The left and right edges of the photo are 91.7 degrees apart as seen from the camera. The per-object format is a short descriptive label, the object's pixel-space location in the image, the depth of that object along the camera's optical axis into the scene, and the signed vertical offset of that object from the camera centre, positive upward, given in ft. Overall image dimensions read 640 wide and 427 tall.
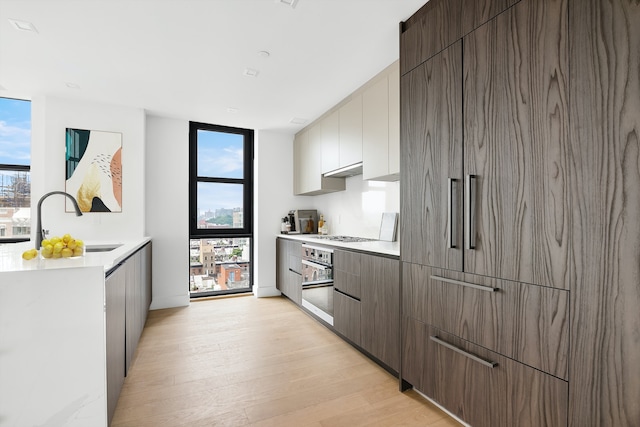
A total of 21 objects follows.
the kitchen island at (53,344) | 4.47 -1.94
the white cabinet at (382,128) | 8.13 +2.43
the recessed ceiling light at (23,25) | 6.69 +4.15
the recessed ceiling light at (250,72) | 8.87 +4.13
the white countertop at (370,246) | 7.32 -0.85
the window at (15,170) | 11.20 +1.62
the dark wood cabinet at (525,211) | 3.46 +0.06
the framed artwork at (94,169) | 11.07 +1.65
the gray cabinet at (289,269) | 12.36 -2.32
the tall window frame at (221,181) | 14.21 +1.59
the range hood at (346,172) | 10.46 +1.61
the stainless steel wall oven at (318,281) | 9.87 -2.27
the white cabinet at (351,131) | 9.86 +2.78
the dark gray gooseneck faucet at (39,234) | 6.03 -0.39
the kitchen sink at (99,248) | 9.34 -1.01
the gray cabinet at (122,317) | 5.24 -2.21
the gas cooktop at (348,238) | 10.72 -0.86
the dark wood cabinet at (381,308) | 6.99 -2.24
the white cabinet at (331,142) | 11.22 +2.76
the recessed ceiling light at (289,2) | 6.06 +4.17
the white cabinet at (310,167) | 12.71 +2.13
